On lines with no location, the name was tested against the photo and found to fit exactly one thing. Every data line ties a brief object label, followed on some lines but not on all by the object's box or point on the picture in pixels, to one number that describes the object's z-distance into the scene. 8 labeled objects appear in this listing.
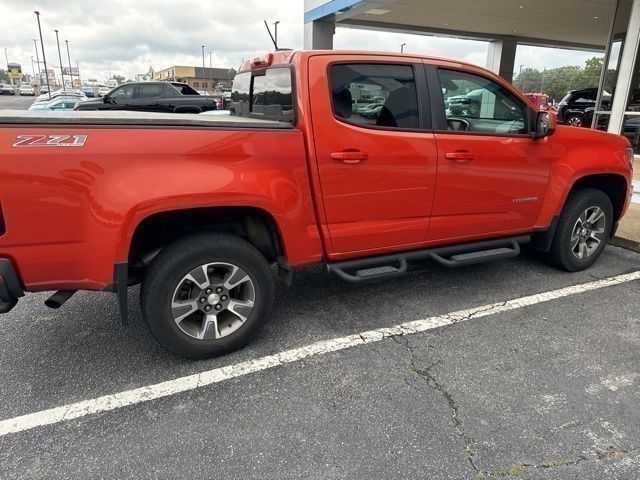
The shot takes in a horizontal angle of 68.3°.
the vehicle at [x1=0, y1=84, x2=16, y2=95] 75.00
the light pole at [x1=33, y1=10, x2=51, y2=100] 46.56
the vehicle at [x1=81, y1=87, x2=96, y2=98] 59.37
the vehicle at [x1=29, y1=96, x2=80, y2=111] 20.16
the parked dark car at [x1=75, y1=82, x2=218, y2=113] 15.77
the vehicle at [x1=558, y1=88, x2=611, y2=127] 18.08
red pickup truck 2.49
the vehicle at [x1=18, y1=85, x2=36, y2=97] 72.38
